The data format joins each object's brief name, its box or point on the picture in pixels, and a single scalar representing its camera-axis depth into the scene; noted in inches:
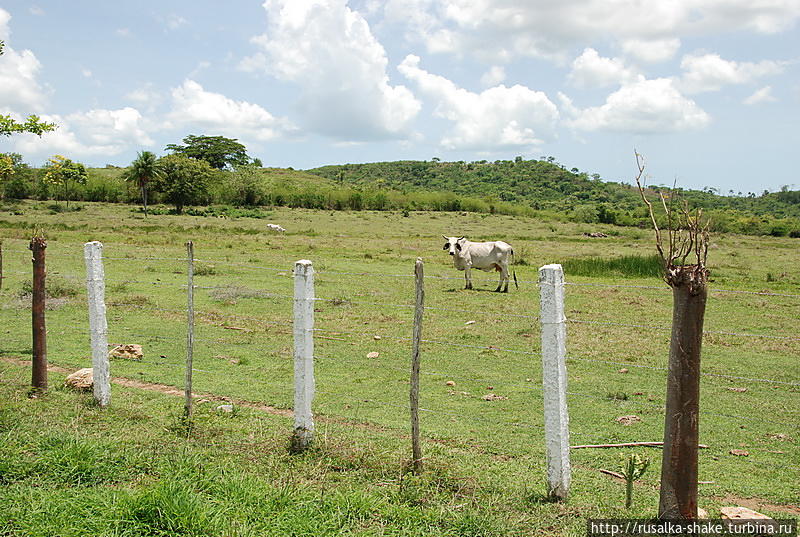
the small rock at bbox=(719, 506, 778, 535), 157.5
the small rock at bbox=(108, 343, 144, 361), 386.3
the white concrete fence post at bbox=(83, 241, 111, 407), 279.6
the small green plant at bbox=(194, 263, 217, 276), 800.3
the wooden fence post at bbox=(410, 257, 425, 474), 201.3
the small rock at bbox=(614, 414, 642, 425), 283.4
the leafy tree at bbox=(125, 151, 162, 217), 2251.5
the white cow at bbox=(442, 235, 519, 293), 790.5
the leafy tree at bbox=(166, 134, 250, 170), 3973.9
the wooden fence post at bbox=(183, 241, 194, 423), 254.7
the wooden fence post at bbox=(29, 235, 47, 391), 292.0
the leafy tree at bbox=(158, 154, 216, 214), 2440.9
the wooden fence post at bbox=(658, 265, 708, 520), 150.3
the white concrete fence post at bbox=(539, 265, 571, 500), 181.2
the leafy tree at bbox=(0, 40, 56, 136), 367.2
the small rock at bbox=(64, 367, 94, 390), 299.3
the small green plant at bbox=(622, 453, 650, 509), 174.2
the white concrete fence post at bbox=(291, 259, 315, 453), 223.6
